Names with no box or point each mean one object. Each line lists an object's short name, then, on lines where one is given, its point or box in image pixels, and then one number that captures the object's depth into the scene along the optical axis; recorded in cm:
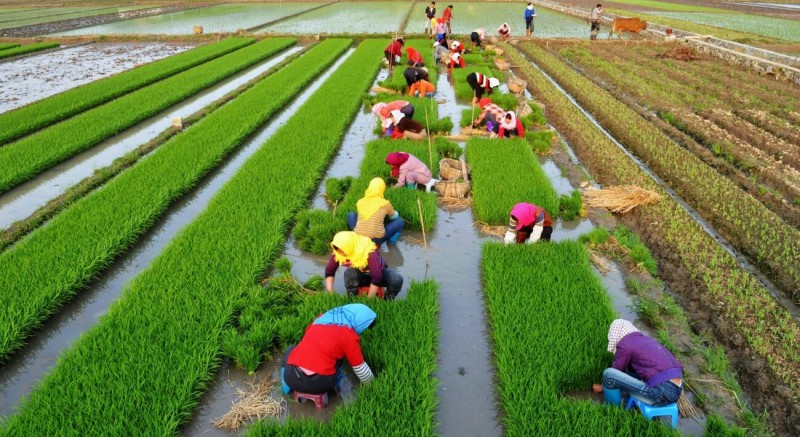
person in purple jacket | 305
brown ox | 2048
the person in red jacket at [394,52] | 1404
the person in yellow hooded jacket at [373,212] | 488
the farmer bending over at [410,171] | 636
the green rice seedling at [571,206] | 601
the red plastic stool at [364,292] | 438
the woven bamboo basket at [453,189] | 649
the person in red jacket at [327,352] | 317
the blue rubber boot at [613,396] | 326
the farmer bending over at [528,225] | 497
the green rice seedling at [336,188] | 638
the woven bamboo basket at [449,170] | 687
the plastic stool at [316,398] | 334
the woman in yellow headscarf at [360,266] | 399
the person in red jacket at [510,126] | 804
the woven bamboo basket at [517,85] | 1142
